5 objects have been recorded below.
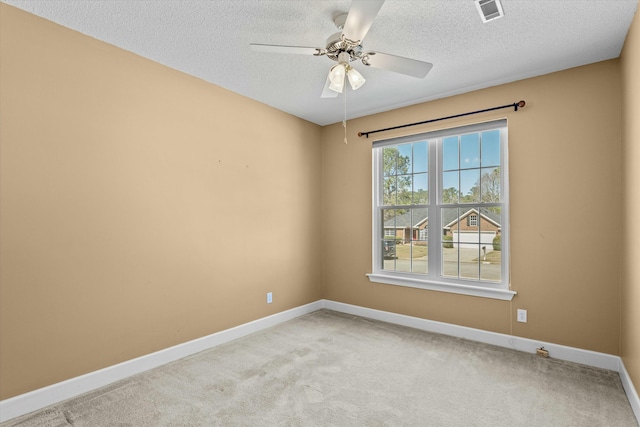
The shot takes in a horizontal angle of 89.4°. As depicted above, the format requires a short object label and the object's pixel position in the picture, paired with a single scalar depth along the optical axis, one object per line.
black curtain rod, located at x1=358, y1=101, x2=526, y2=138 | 3.12
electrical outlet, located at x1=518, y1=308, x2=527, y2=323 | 3.10
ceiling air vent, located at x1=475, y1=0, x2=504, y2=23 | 2.02
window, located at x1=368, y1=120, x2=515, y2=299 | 3.38
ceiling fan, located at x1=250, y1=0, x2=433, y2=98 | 1.96
